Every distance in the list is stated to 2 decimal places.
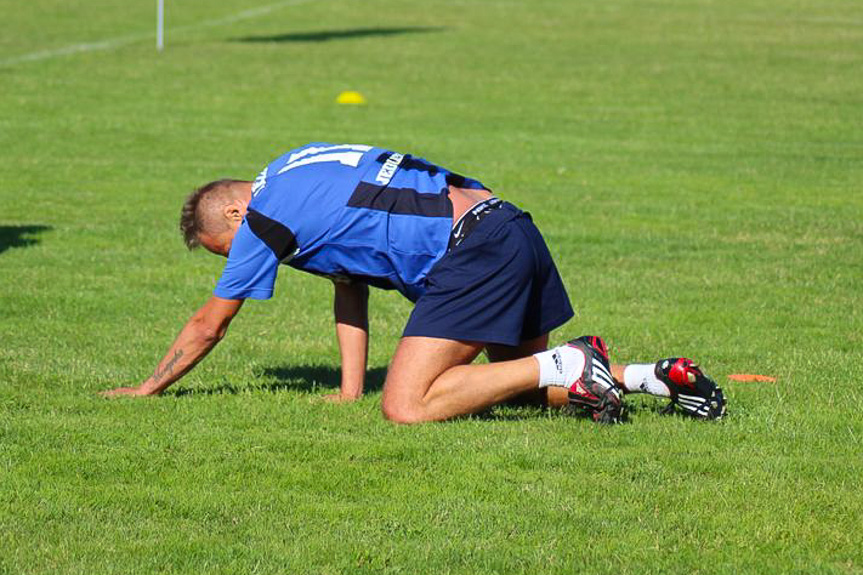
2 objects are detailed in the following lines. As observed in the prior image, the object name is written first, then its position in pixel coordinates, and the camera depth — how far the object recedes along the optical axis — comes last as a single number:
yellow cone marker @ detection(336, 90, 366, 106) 42.66
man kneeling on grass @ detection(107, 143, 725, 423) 12.73
